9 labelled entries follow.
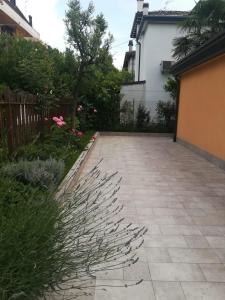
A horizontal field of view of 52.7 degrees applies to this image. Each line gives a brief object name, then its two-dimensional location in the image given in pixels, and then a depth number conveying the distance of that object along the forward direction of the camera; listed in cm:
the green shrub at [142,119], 1081
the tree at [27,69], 551
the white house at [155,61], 1113
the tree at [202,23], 760
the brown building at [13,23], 1031
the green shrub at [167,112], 1052
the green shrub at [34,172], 297
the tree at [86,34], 613
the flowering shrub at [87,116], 966
